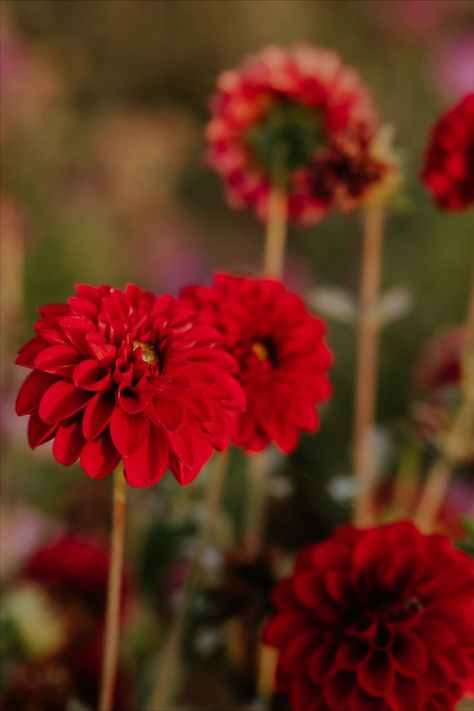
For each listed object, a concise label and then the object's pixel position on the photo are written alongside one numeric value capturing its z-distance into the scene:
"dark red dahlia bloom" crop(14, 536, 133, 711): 1.17
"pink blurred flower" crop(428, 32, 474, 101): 3.07
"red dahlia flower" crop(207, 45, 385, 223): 1.24
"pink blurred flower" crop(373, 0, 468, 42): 4.00
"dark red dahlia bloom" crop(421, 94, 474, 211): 1.15
